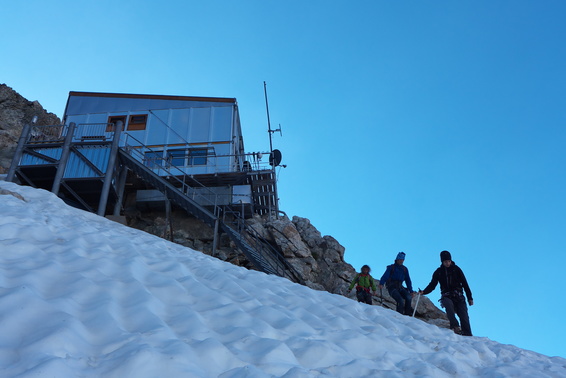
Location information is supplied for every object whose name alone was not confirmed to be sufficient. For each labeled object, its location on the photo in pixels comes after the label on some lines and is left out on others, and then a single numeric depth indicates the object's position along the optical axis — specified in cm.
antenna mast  3062
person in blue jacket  1054
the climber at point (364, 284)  1165
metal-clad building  2366
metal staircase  1709
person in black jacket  816
